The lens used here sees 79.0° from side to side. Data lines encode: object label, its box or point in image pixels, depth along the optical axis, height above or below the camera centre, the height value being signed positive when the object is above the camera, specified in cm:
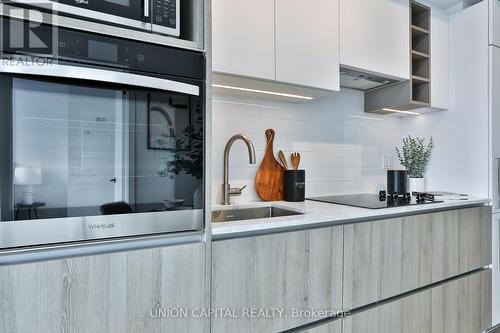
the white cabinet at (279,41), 143 +65
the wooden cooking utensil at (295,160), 201 +5
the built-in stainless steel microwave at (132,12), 87 +47
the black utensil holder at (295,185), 186 -11
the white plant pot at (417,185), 241 -14
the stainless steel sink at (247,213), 165 -26
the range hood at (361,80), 194 +61
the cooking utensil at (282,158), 200 +6
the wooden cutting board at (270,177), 189 -6
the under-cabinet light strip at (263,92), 164 +44
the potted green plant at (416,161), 242 +5
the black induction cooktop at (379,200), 169 -20
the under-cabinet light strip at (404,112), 234 +45
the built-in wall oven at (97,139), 79 +8
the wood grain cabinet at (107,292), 80 -37
